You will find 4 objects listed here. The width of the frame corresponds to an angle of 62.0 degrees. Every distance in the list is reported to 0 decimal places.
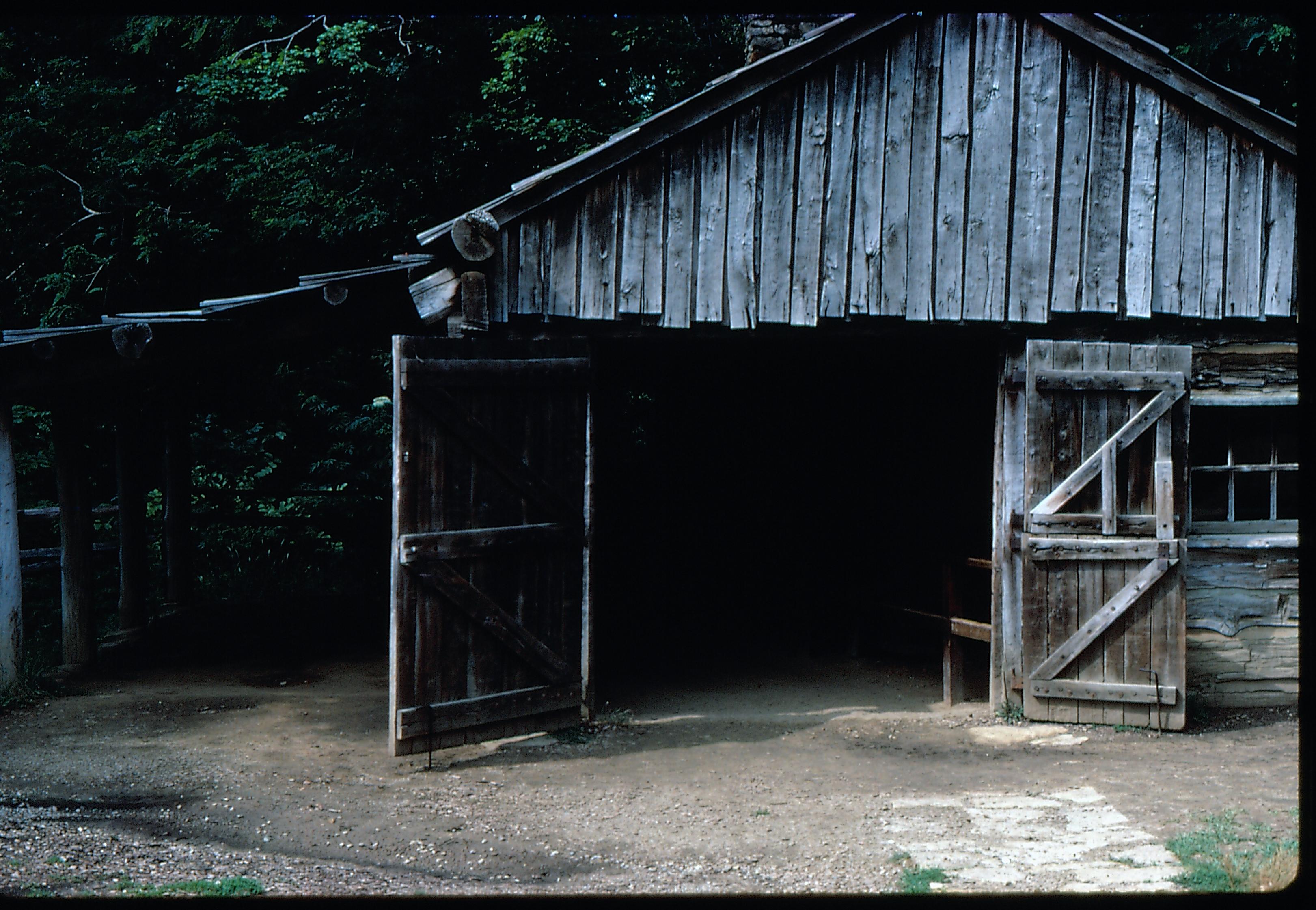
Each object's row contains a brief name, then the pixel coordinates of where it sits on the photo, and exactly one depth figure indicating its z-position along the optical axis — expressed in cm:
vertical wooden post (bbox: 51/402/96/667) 901
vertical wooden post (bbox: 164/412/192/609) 1123
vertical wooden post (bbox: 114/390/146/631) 1027
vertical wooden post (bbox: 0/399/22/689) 801
